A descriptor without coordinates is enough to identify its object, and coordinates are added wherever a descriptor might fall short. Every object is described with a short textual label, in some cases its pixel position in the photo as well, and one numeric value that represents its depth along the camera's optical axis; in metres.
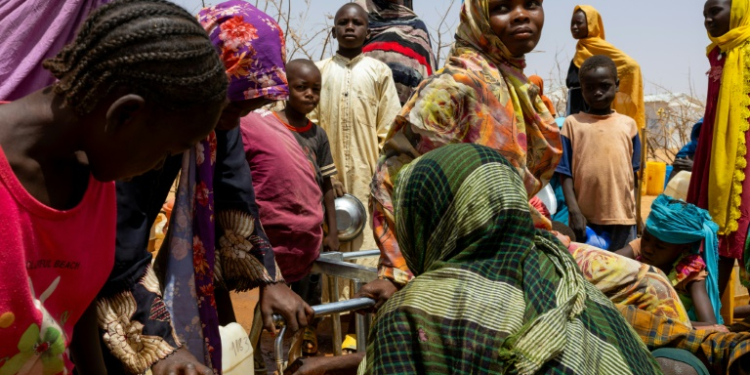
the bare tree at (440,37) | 9.90
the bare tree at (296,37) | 9.12
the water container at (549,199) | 5.44
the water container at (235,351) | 2.78
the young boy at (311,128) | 4.87
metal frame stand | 2.56
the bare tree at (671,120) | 14.45
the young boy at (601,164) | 5.56
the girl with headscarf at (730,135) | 5.46
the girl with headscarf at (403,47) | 6.34
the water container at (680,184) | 6.58
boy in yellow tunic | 5.89
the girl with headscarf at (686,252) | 4.02
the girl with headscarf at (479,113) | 2.97
